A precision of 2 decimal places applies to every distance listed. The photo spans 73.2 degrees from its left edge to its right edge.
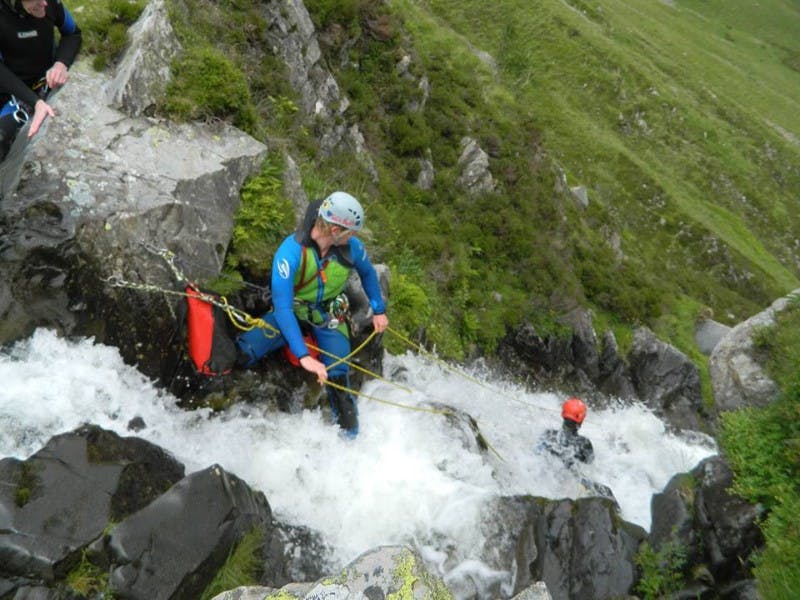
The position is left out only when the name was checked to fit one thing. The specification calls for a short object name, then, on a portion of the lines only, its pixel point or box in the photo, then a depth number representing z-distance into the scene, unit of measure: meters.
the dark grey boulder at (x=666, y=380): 18.73
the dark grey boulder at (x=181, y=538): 5.54
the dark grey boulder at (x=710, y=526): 7.12
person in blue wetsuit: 7.43
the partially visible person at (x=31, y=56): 7.18
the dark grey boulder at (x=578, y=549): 8.01
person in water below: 11.43
